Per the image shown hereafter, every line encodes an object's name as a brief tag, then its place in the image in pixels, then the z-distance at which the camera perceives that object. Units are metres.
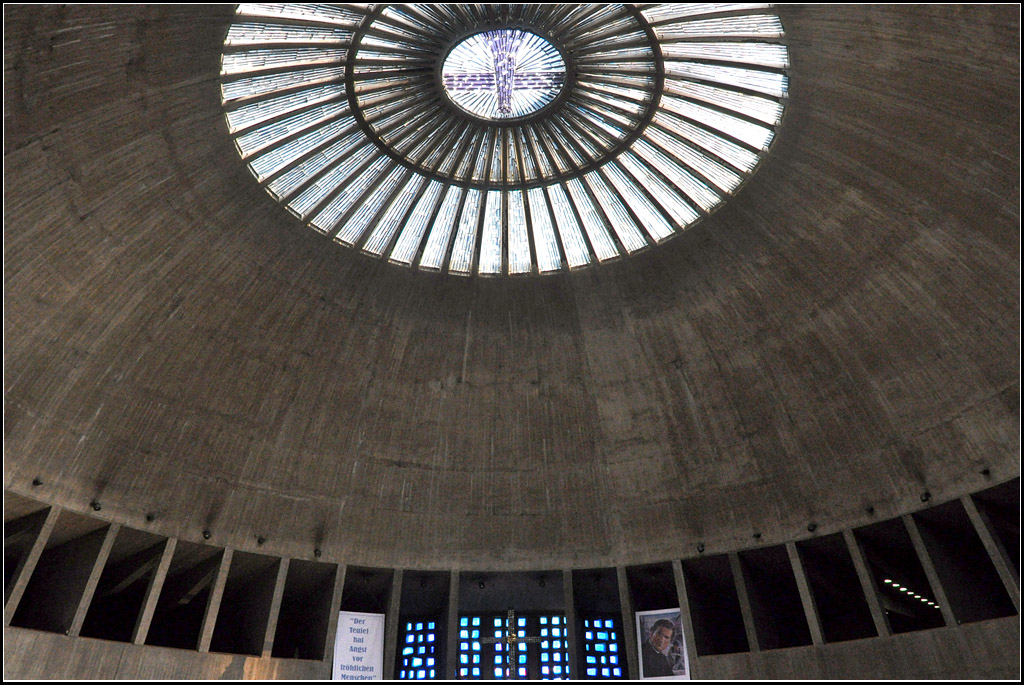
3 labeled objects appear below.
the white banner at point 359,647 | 21.23
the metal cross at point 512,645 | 21.05
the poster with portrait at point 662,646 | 20.92
